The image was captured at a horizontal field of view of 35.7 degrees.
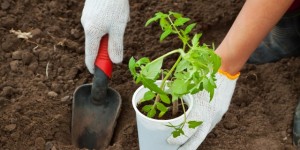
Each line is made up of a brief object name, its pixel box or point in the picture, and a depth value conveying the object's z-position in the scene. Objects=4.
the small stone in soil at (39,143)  1.80
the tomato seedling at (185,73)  1.25
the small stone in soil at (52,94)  1.95
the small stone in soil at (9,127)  1.81
